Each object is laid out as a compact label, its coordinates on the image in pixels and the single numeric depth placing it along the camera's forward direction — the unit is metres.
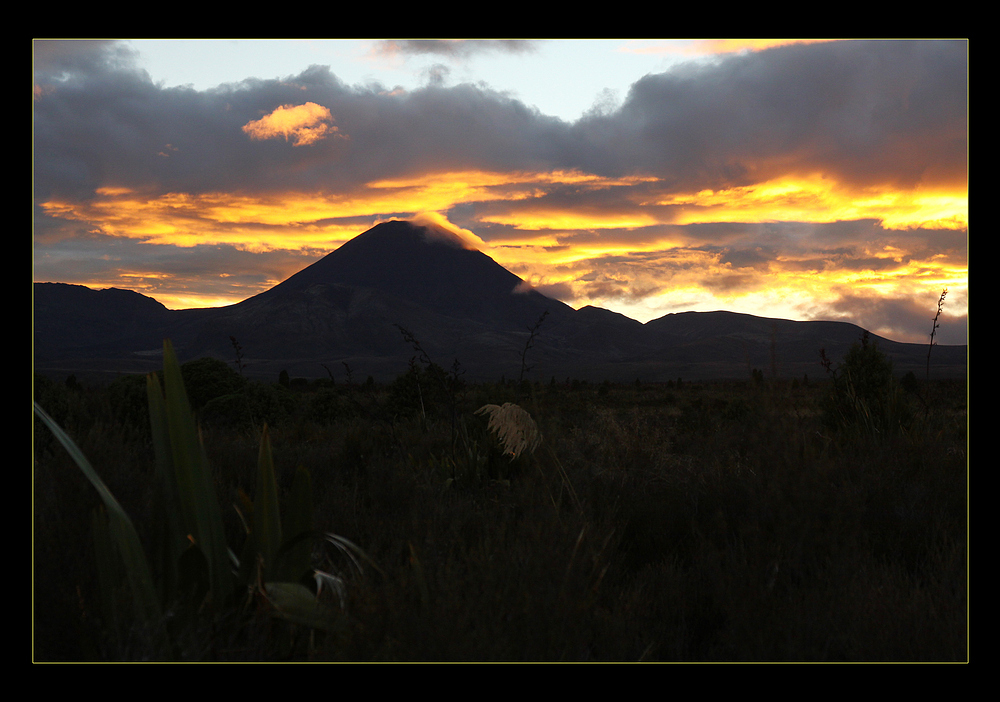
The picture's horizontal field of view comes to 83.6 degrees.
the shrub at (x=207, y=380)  11.41
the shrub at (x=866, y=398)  7.33
